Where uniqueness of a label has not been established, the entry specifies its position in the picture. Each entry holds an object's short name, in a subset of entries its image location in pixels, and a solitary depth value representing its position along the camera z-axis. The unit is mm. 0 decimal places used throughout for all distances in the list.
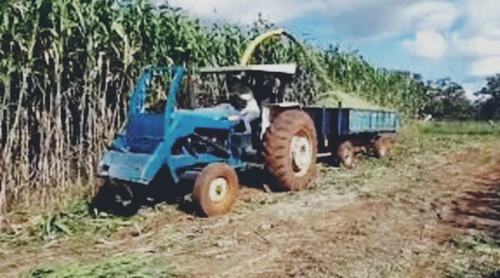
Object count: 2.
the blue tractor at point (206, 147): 6594
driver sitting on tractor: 7781
